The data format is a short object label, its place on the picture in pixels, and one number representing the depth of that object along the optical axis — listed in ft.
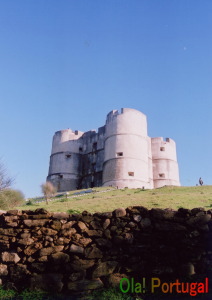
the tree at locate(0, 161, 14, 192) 59.14
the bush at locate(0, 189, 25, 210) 50.75
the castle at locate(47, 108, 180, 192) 113.91
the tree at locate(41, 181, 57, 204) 86.69
